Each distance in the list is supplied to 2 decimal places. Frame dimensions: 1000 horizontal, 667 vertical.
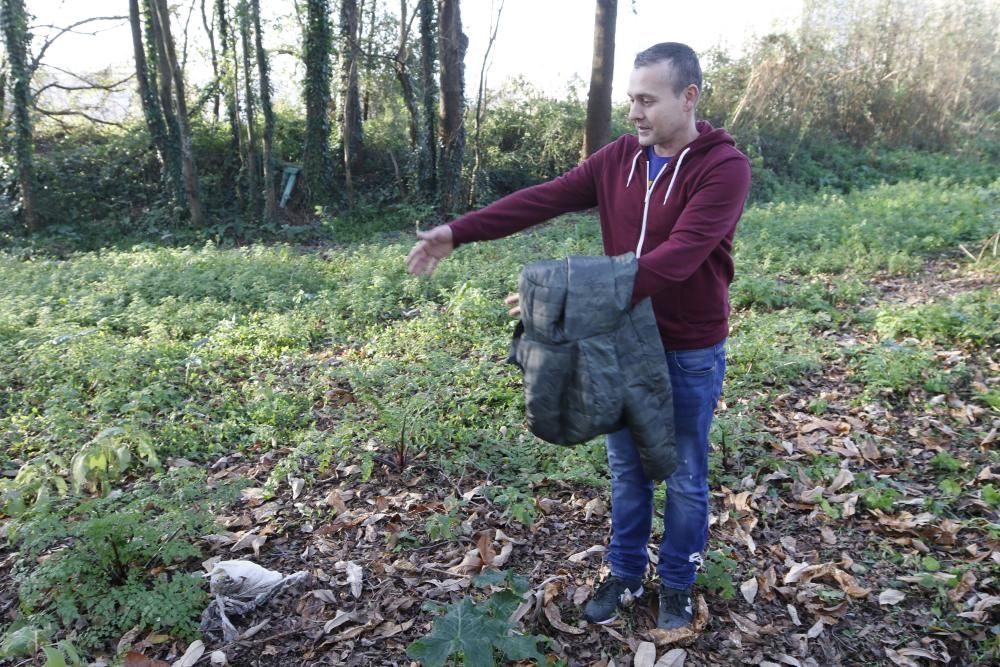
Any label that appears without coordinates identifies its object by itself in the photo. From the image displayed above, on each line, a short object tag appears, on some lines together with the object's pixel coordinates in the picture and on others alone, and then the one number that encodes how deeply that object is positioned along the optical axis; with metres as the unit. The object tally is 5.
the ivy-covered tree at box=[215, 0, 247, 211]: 15.62
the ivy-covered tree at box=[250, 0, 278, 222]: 14.69
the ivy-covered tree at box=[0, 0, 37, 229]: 14.80
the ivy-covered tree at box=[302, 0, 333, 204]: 15.50
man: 2.38
